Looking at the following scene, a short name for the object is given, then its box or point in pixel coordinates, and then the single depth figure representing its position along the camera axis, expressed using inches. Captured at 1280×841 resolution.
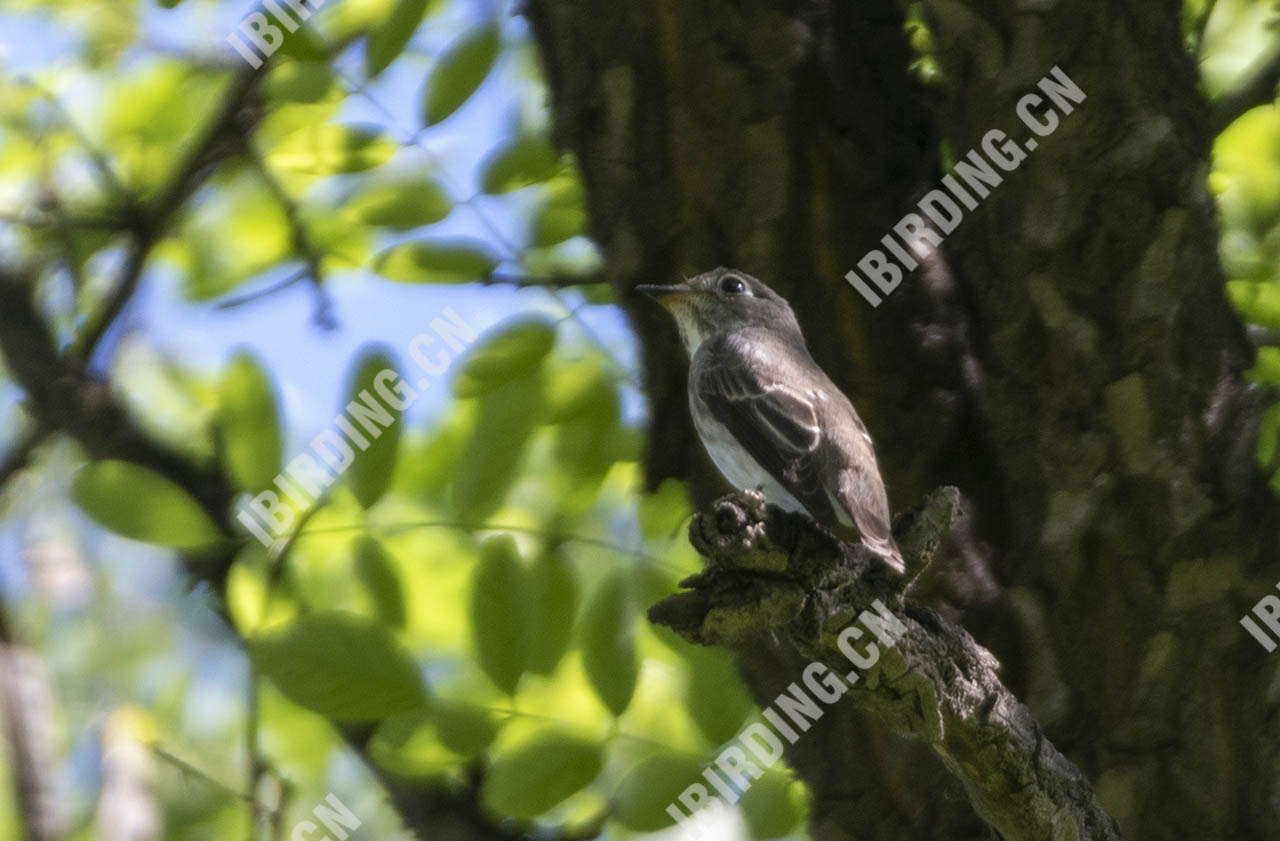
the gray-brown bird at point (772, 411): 180.7
